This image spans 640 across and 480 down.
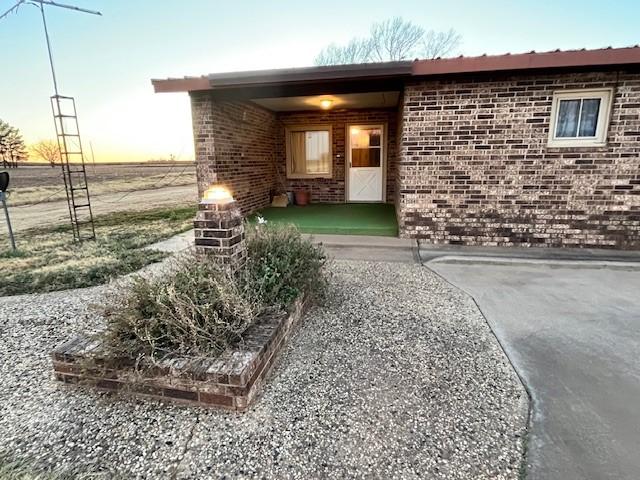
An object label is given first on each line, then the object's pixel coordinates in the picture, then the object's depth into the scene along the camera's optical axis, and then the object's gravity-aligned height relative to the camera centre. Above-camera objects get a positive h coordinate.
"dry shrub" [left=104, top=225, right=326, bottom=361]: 2.13 -0.93
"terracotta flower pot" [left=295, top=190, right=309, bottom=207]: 9.44 -0.88
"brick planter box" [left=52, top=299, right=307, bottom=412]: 1.98 -1.20
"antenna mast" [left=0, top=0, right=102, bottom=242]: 5.46 +0.85
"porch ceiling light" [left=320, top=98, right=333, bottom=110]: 7.62 +1.35
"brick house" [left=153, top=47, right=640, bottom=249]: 5.07 +0.39
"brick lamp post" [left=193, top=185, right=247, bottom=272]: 2.60 -0.45
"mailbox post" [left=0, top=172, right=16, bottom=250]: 5.53 -0.26
